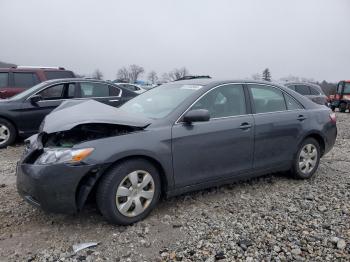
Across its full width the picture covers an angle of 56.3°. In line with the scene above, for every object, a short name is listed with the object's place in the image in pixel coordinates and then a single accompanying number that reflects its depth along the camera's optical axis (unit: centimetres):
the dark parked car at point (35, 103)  696
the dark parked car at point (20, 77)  920
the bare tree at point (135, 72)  7788
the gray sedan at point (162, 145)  308
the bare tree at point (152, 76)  7706
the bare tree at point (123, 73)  7621
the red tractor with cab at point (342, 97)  2067
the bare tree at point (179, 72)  6621
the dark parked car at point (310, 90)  1305
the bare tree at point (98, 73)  6745
